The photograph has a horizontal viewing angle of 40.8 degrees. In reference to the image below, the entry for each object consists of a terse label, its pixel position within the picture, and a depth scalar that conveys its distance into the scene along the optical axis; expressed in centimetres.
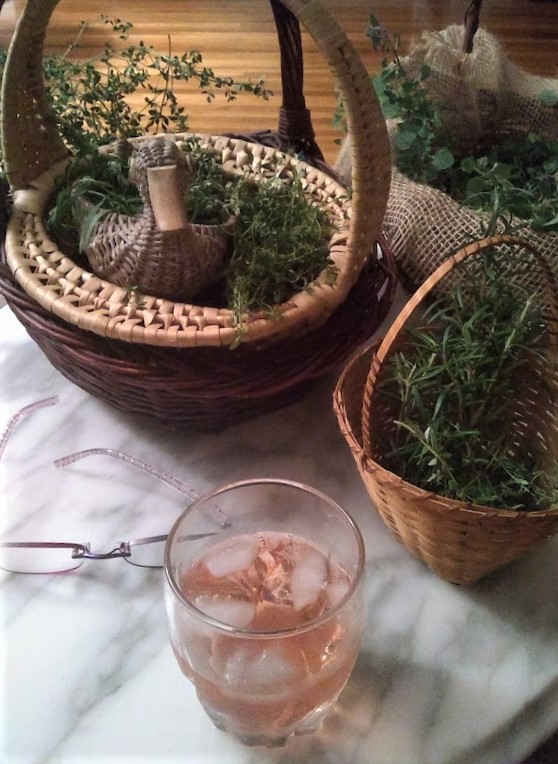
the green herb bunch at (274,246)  61
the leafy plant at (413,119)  89
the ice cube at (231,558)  46
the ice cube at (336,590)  44
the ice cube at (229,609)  42
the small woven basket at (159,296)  54
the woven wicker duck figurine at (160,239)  57
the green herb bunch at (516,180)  78
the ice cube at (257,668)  40
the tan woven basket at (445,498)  44
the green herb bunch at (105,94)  76
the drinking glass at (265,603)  40
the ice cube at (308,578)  44
